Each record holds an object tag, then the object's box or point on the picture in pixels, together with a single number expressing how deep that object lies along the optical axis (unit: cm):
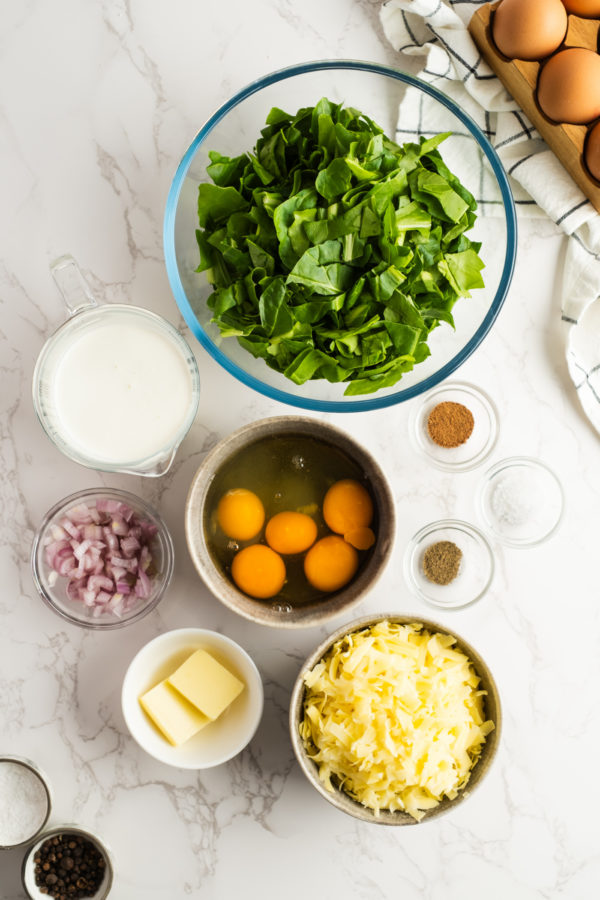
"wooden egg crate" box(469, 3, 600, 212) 93
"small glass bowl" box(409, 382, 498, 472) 99
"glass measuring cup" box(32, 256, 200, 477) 92
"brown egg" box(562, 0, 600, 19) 92
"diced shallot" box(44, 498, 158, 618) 97
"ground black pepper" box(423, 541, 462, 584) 99
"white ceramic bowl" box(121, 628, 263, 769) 95
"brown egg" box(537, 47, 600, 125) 90
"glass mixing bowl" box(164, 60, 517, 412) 91
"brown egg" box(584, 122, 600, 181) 92
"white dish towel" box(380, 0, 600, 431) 95
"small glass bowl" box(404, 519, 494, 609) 100
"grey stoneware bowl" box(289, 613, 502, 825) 93
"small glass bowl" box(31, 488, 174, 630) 97
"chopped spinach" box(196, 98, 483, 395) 84
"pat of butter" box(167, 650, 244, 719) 95
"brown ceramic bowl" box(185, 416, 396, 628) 94
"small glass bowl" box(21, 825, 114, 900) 96
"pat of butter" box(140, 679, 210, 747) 95
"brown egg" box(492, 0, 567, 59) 90
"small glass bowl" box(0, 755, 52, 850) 97
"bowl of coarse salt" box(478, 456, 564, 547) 100
